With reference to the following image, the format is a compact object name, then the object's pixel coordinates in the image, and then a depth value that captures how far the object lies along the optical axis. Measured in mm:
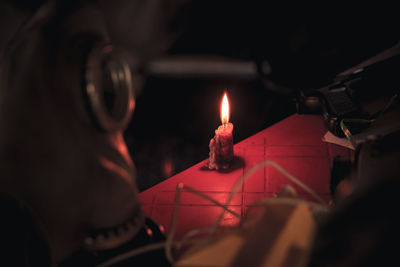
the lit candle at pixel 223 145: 737
